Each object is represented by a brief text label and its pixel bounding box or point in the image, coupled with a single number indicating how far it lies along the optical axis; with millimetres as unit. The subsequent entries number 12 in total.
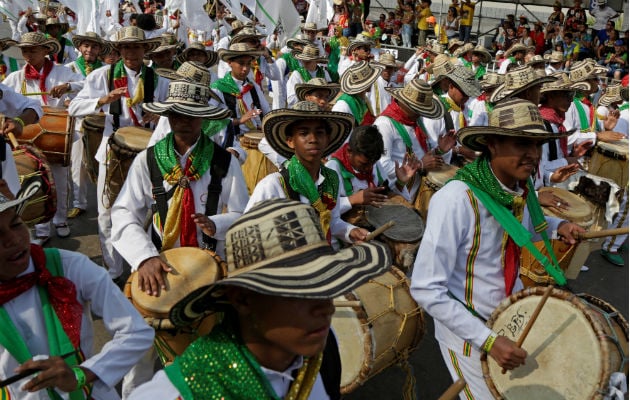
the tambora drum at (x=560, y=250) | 4607
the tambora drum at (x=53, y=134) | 5769
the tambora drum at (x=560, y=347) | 2479
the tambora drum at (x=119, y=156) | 5188
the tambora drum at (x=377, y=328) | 3291
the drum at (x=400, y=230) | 4258
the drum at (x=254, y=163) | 6129
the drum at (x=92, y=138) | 6043
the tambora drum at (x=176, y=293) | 2926
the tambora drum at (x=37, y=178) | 3574
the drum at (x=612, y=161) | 6793
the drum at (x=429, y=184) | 5491
